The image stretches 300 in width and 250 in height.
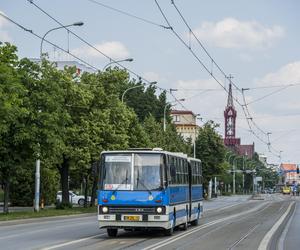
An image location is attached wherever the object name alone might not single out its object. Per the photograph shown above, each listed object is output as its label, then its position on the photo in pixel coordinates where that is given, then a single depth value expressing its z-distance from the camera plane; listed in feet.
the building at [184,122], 534.37
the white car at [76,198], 217.27
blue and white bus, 68.59
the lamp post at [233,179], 456.65
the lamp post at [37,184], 135.58
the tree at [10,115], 110.11
